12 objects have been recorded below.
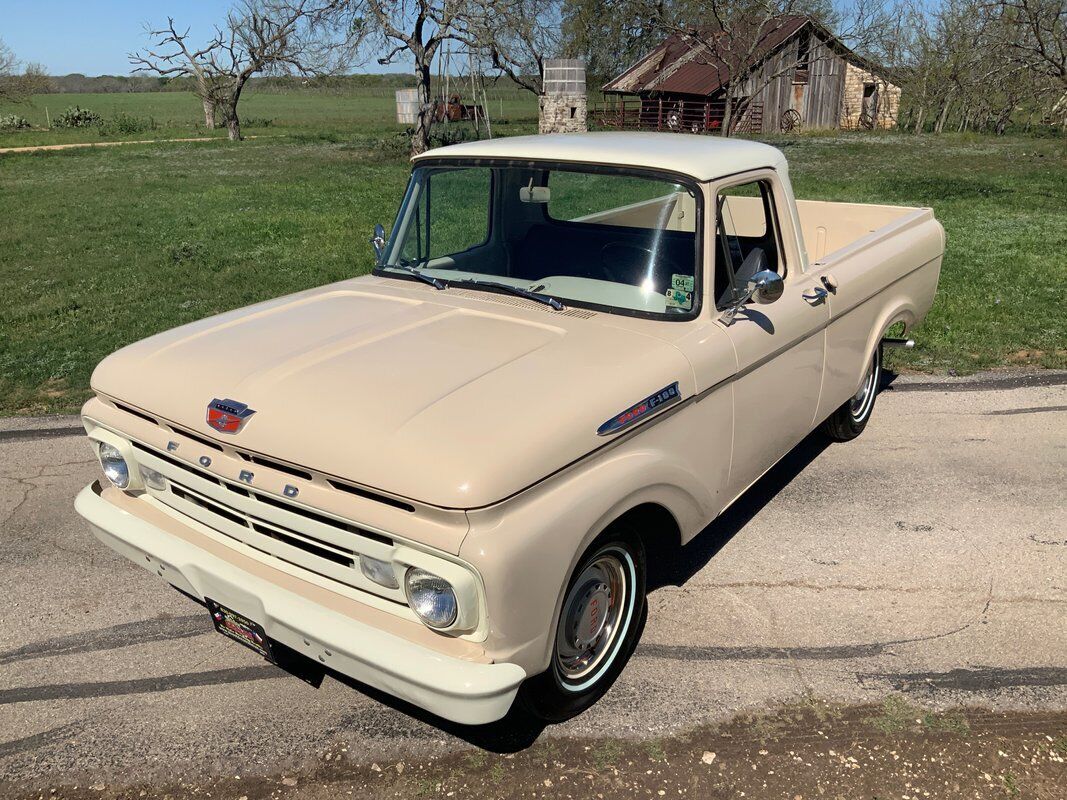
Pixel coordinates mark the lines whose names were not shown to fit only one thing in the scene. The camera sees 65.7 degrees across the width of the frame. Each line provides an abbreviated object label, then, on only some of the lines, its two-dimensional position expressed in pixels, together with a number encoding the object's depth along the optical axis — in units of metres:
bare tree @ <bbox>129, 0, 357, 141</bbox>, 36.69
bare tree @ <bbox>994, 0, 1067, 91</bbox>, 12.28
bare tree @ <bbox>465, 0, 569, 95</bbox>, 20.84
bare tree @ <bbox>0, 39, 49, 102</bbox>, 35.66
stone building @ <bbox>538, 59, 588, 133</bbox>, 23.91
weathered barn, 35.47
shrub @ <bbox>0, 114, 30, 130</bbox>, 38.06
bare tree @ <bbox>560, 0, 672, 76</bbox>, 40.91
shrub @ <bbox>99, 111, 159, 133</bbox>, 38.75
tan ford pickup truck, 2.46
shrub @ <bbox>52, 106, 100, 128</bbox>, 42.19
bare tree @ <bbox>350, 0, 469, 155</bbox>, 21.14
